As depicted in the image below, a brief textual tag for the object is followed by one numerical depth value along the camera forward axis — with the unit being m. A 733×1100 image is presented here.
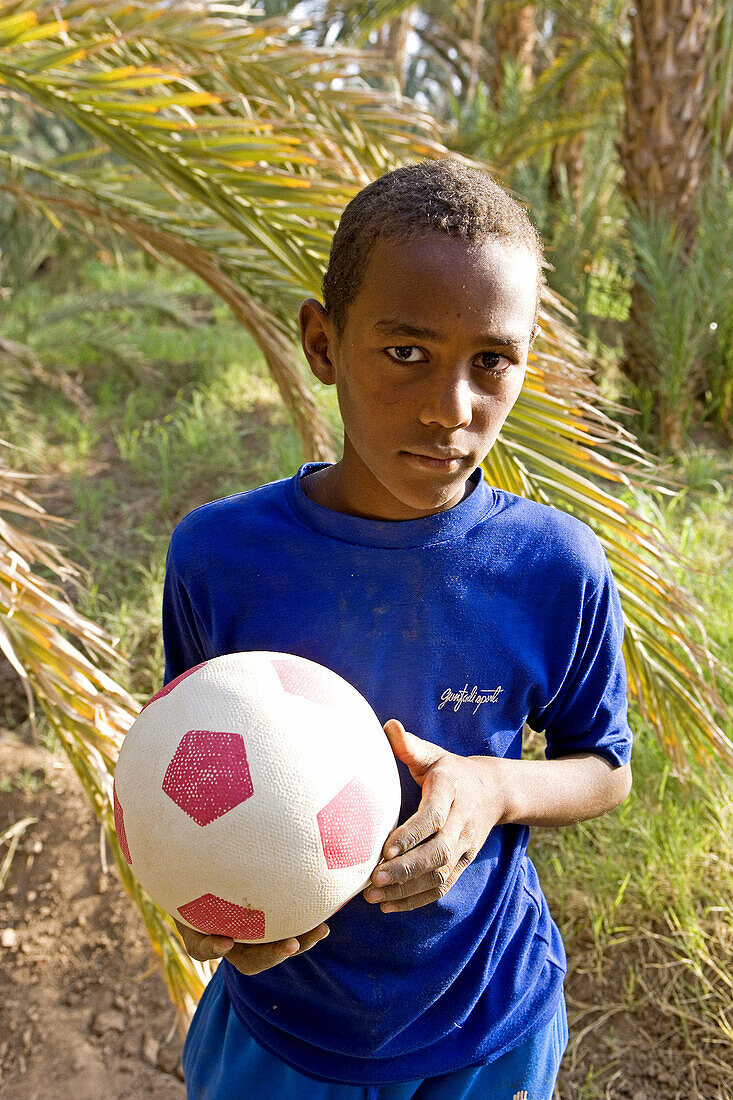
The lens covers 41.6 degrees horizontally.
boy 1.17
